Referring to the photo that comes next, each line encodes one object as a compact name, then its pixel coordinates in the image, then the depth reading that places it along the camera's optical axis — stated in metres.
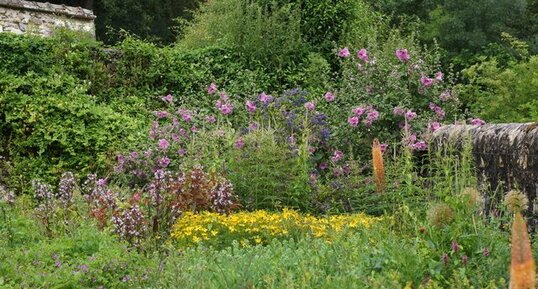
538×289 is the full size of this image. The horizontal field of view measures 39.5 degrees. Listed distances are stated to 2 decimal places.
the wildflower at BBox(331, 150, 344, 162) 8.08
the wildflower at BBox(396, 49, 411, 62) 9.33
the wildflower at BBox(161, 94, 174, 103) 9.76
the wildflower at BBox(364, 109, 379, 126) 8.58
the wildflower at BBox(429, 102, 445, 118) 8.97
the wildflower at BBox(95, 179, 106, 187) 7.50
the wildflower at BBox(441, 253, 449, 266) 3.35
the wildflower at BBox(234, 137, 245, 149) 7.50
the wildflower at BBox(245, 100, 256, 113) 8.89
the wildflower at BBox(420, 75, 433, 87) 9.14
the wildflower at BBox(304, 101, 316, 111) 8.50
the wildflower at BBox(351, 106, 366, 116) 8.61
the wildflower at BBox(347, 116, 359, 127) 8.55
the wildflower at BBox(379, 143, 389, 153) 8.31
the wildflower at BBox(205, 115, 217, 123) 9.05
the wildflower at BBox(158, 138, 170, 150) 8.41
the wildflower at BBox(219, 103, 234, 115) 9.10
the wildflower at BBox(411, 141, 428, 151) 8.05
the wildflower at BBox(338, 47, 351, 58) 9.99
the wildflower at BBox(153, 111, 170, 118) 9.63
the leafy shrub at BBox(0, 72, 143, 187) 9.29
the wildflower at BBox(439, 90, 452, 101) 9.14
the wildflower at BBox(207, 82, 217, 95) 9.95
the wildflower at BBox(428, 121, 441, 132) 8.32
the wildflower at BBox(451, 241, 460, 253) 3.39
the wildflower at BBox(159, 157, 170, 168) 8.21
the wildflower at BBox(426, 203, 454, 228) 3.63
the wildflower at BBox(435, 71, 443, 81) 9.21
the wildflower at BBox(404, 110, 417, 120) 8.45
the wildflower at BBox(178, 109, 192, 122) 9.16
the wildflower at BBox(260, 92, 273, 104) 8.97
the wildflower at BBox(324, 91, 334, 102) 9.20
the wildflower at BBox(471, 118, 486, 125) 8.70
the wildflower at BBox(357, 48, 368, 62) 9.66
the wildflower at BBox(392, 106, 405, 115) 8.60
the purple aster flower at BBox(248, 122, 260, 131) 8.35
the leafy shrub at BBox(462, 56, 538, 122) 10.59
